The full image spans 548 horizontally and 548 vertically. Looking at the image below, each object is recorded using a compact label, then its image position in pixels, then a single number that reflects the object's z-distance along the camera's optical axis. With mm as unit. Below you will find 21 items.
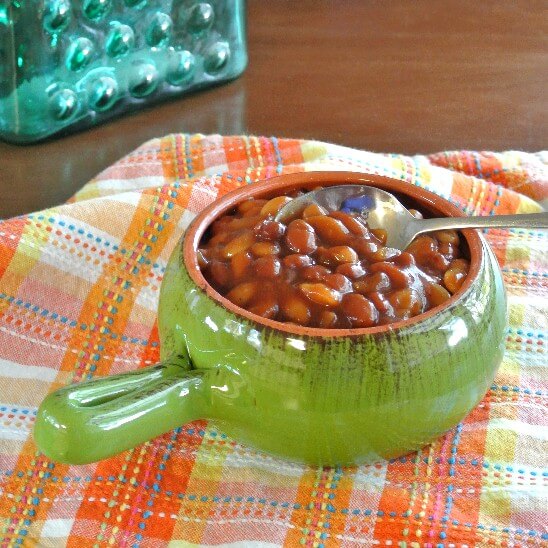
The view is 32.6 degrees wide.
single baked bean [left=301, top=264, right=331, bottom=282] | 690
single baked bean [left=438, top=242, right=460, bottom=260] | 755
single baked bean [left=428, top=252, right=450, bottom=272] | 736
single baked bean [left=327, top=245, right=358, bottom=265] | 708
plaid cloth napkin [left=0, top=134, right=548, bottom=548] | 713
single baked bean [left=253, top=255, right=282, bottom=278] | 697
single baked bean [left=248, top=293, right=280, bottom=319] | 680
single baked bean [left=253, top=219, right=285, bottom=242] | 733
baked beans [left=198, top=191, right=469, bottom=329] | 677
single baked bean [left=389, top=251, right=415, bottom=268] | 709
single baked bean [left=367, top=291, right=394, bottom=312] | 675
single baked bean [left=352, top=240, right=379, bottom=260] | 719
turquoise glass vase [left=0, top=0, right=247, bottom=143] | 1120
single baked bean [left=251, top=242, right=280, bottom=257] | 717
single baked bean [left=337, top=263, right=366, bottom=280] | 697
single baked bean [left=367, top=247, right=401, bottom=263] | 715
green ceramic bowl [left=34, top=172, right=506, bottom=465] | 640
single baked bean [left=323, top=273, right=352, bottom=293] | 682
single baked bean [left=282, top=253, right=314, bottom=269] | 705
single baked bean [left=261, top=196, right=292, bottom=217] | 775
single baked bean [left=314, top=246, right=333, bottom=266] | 713
